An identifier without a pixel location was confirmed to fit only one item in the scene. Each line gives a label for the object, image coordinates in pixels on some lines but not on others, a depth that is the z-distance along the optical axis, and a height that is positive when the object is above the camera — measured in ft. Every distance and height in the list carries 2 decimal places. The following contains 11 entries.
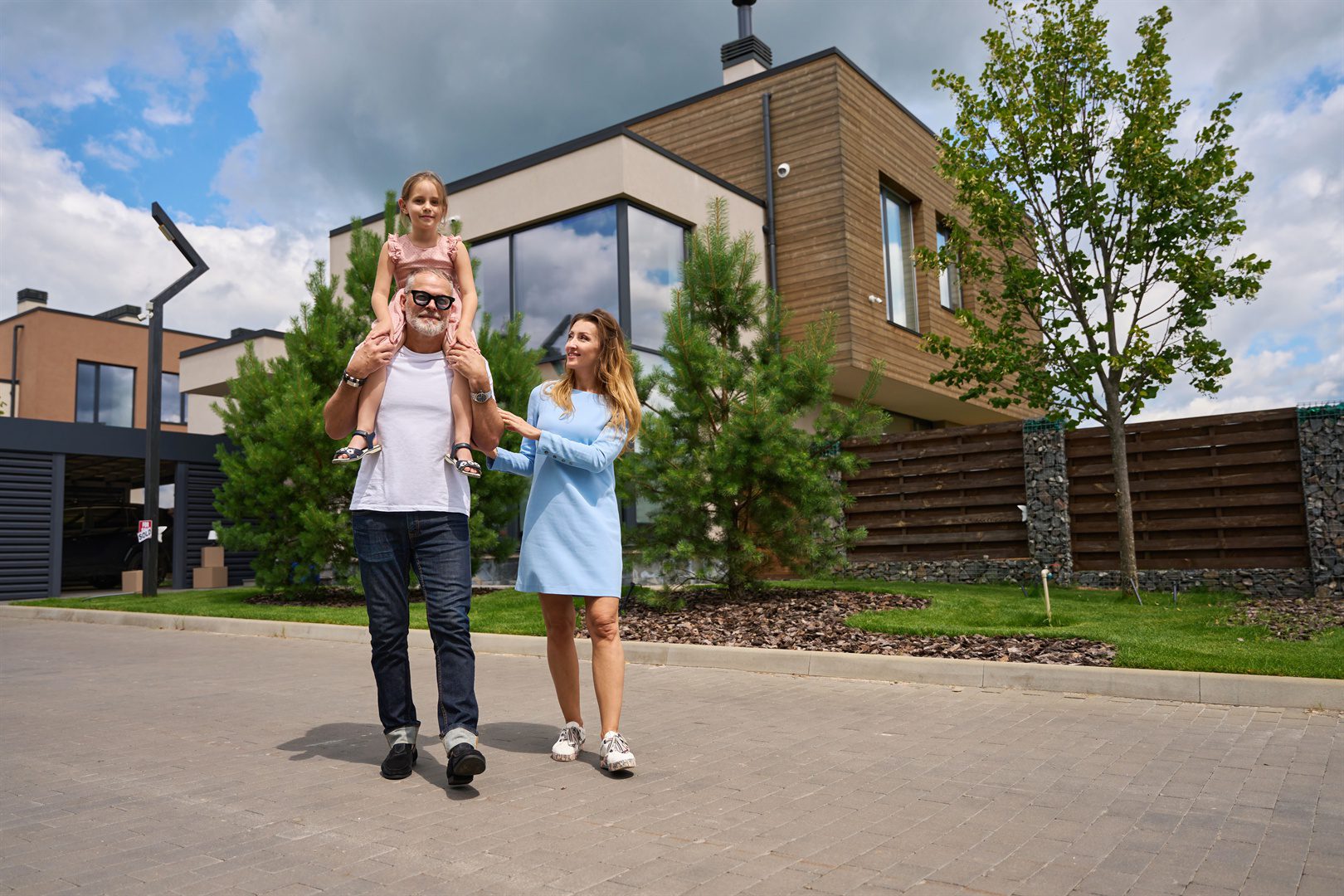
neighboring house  57.31 +5.98
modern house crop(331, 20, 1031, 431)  47.50 +17.23
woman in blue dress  13.35 +0.53
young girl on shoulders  12.81 +3.66
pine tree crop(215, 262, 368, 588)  41.83 +4.10
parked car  66.69 +0.63
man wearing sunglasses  12.80 +0.51
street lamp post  49.60 +8.24
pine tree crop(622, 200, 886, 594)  31.60 +2.99
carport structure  56.85 +4.20
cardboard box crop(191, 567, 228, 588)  64.18 -1.78
